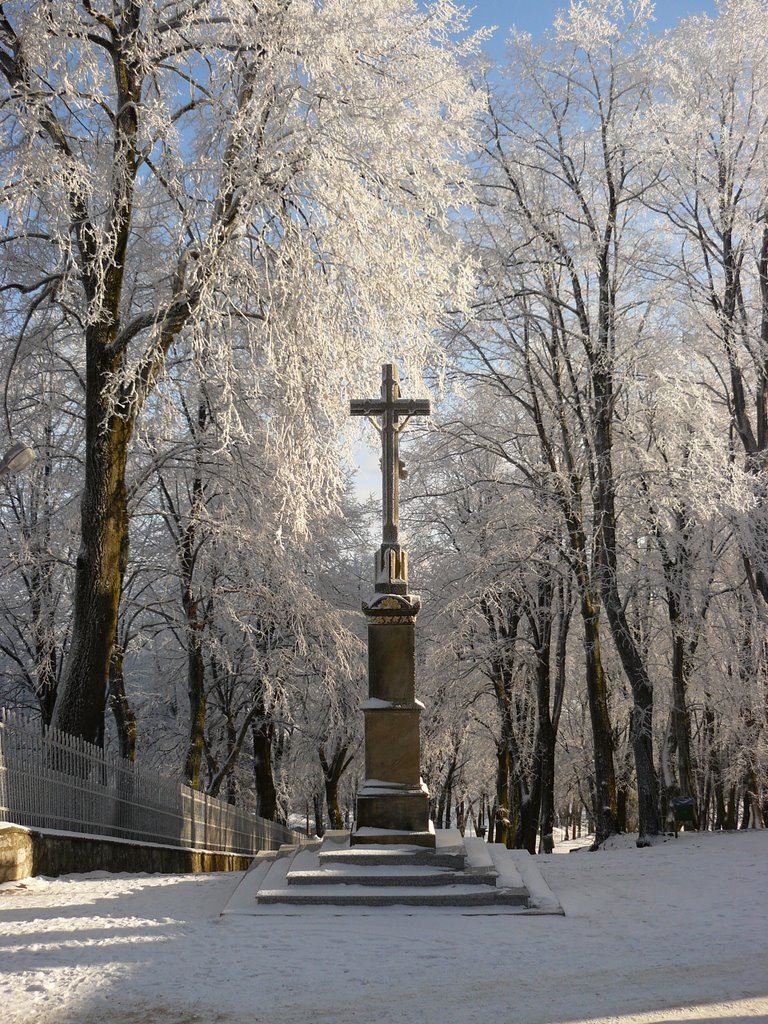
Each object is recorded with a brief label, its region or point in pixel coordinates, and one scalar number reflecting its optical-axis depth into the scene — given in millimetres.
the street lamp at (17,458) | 7227
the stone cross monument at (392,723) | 8562
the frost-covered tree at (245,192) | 10320
